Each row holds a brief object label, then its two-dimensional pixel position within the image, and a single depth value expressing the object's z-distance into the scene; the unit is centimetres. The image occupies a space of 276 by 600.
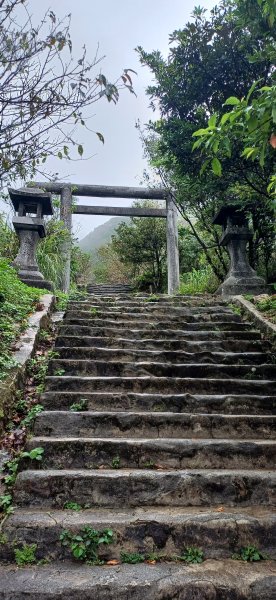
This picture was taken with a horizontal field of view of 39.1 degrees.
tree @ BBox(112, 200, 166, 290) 1163
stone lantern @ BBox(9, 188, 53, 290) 591
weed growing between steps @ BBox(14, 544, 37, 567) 184
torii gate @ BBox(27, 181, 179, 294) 902
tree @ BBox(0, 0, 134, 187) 244
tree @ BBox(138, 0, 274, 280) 511
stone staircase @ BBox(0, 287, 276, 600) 175
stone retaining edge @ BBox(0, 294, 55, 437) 268
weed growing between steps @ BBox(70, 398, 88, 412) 290
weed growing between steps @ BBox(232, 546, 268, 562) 192
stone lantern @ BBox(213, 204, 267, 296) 572
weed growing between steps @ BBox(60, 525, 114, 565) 187
